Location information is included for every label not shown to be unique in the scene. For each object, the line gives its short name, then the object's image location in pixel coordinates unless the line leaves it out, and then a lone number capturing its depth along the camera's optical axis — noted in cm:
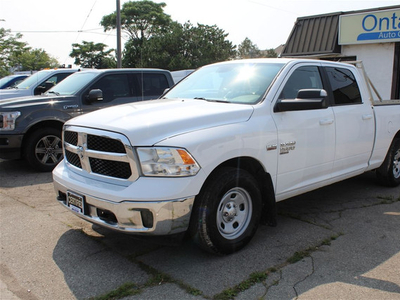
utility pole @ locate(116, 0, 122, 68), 1867
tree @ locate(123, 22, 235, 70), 4716
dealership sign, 1272
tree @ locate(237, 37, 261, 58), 8188
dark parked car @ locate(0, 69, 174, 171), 697
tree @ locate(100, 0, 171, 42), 5809
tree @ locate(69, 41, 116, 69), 6112
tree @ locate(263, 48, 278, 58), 6432
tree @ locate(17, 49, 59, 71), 4742
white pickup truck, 323
